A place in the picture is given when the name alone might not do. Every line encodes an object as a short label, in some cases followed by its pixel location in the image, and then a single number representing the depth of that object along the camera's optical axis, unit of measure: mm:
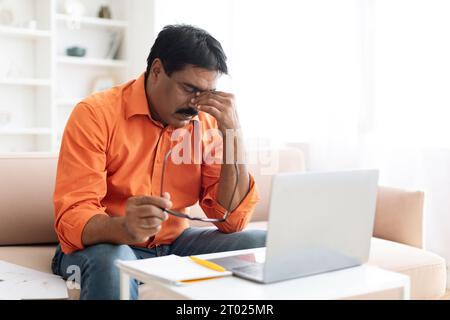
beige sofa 1966
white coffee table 1136
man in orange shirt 1621
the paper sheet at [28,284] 1452
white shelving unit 4184
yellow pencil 1281
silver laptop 1178
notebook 1190
